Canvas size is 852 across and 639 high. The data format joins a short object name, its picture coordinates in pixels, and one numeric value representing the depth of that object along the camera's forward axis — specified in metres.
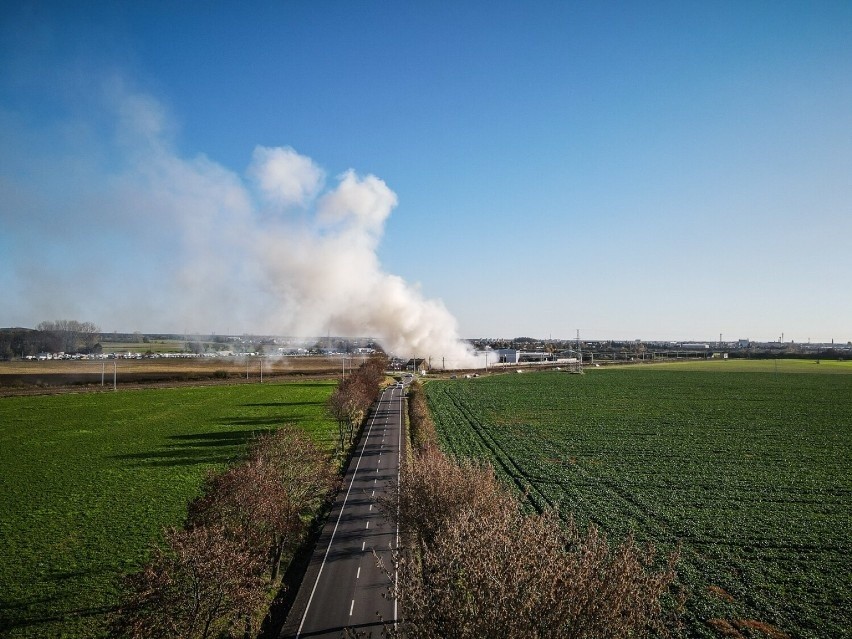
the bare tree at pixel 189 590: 16.31
